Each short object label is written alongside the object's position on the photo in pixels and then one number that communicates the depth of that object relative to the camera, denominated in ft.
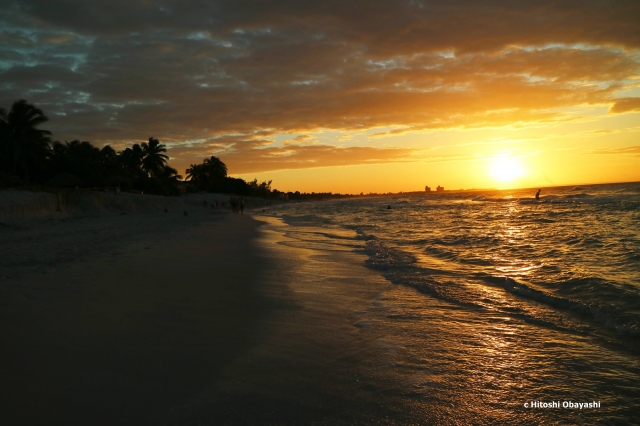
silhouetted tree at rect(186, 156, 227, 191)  338.95
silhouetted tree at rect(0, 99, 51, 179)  129.18
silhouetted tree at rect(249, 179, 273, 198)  416.03
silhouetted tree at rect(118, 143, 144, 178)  233.55
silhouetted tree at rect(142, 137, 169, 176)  234.17
